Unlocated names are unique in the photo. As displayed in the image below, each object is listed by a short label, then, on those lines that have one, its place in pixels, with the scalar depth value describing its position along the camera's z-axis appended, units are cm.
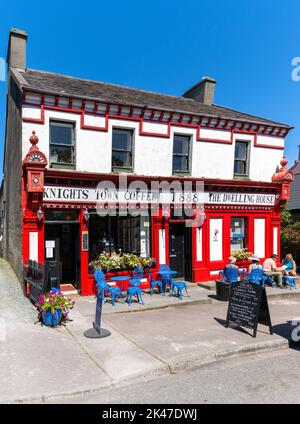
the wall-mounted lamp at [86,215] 1194
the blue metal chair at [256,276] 1135
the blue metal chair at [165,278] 1229
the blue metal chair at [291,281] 1398
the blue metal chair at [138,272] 1225
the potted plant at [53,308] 818
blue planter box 817
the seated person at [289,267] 1438
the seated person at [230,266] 1141
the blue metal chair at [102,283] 1056
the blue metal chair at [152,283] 1215
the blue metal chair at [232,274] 1135
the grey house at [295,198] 2292
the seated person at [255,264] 1170
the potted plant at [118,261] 1221
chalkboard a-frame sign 783
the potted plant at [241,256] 1511
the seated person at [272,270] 1421
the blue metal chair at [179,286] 1159
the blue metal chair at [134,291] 1061
